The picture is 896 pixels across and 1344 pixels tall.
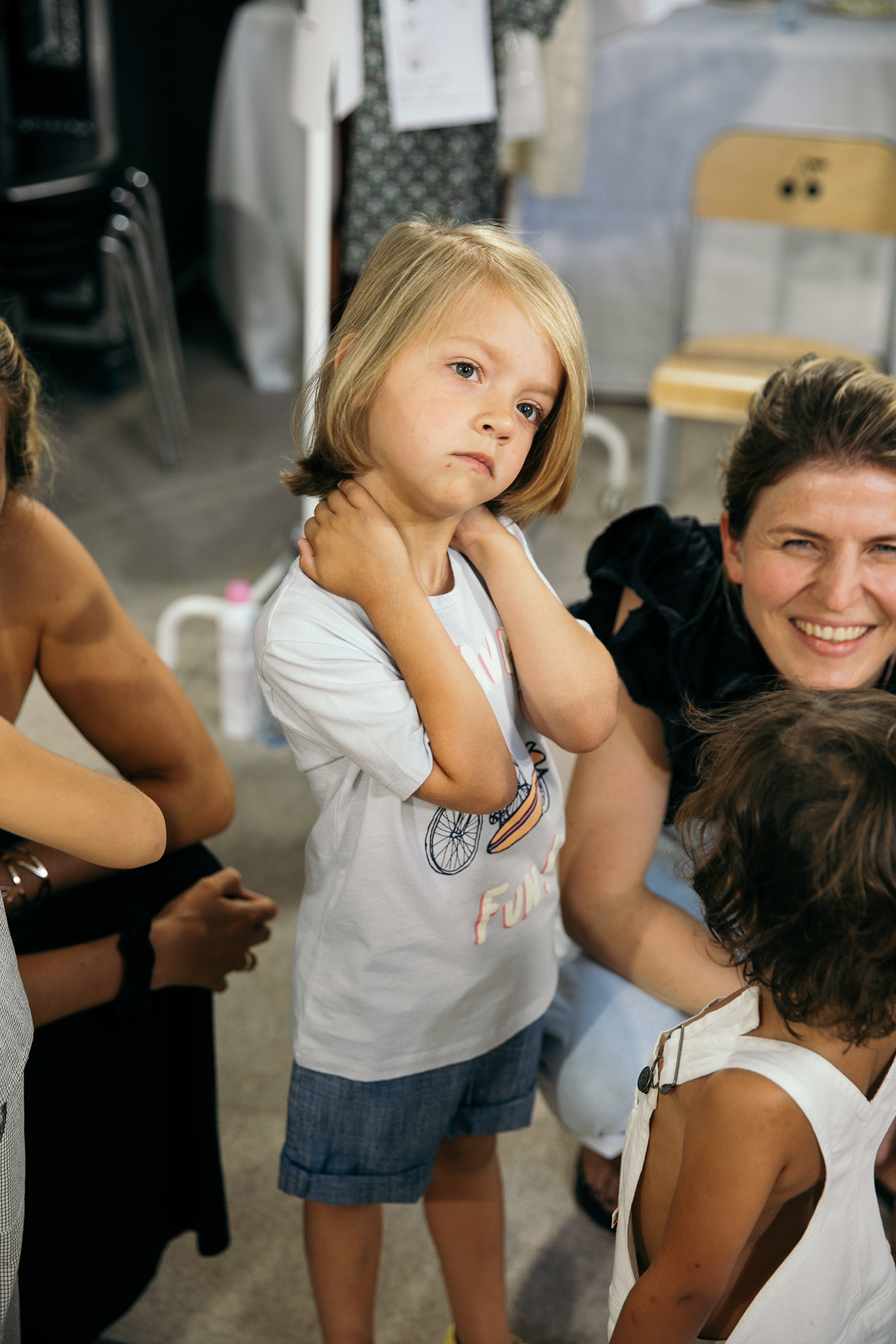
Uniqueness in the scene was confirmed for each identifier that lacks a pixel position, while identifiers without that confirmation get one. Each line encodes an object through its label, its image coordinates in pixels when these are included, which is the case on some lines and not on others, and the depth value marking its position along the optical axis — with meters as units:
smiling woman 1.15
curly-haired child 0.77
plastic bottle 2.33
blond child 0.95
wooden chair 2.78
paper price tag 2.31
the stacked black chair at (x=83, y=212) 3.11
